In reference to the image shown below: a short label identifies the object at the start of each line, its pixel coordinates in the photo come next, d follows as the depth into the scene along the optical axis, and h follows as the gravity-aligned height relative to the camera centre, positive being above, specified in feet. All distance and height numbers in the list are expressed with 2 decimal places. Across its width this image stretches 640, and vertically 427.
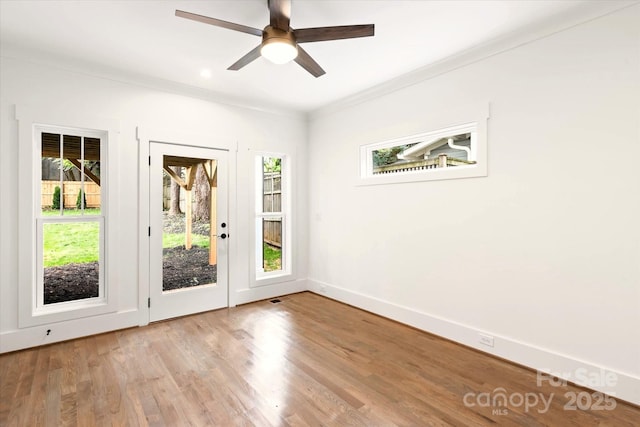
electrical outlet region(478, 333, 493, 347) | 9.60 -3.93
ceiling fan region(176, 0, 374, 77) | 6.94 +4.08
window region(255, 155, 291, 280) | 15.80 -0.41
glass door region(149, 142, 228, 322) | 12.35 -0.85
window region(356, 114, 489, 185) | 9.90 +2.09
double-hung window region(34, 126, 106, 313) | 10.58 -0.39
